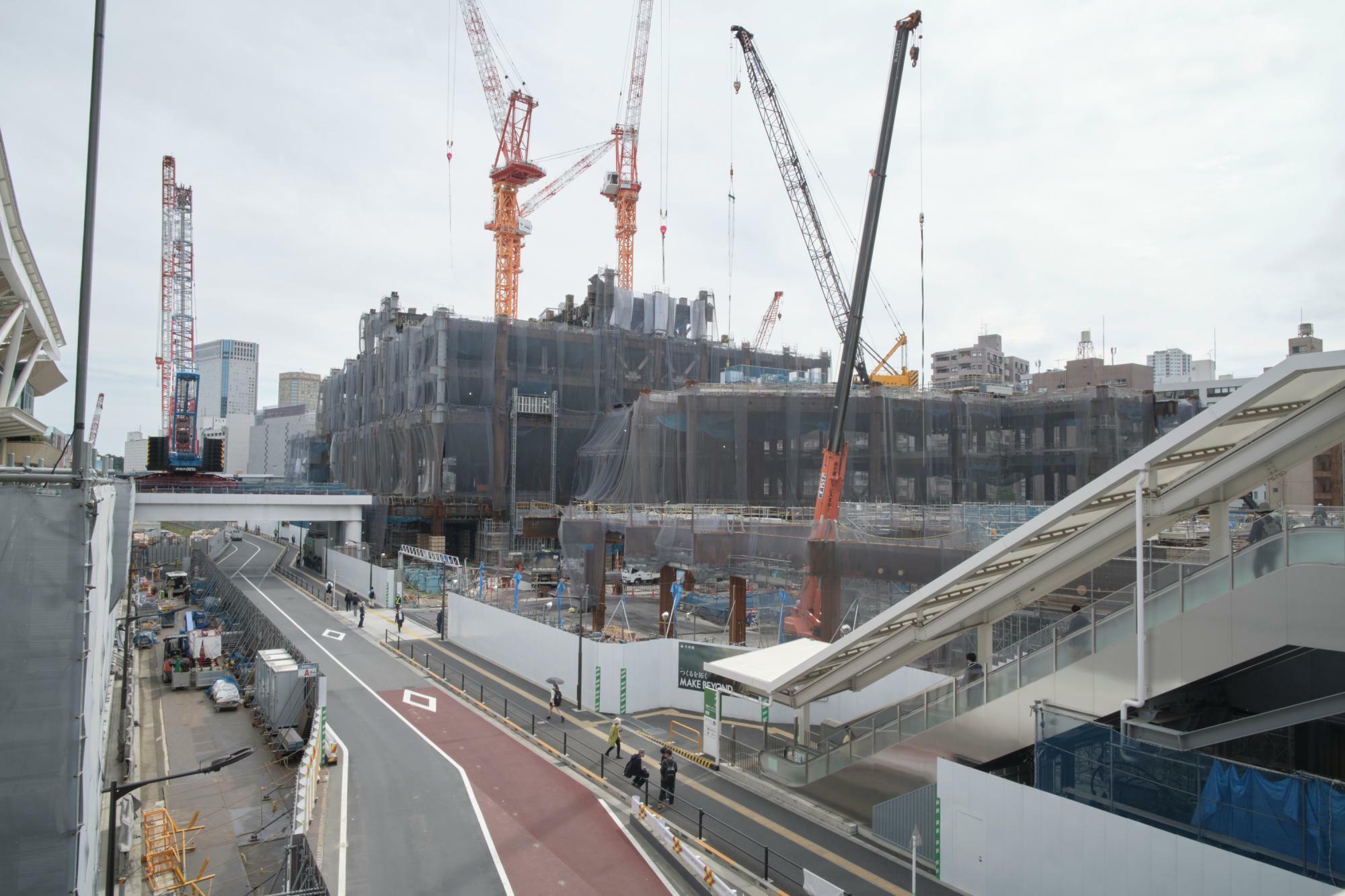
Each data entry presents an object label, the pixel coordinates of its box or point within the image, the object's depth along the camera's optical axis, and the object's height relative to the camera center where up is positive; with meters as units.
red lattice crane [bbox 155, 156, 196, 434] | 80.56 +19.05
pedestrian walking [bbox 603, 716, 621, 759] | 17.28 -5.73
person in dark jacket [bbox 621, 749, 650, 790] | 15.20 -5.73
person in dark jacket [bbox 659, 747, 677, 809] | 15.04 -5.77
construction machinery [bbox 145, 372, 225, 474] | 58.47 +1.91
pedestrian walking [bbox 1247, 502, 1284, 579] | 9.89 -0.83
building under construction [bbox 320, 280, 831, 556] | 54.41 +5.61
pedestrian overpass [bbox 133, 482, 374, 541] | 43.53 -2.02
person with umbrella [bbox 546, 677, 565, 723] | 20.61 -5.82
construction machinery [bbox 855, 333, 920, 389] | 48.94 +6.33
